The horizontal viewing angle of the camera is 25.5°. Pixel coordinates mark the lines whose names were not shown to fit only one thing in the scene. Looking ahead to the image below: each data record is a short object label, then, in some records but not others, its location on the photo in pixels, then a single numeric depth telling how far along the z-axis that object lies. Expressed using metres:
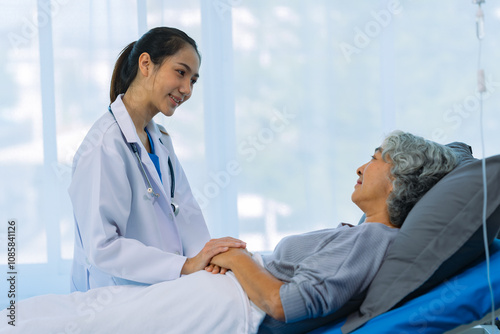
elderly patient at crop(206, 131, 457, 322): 2.51
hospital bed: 2.46
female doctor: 2.70
